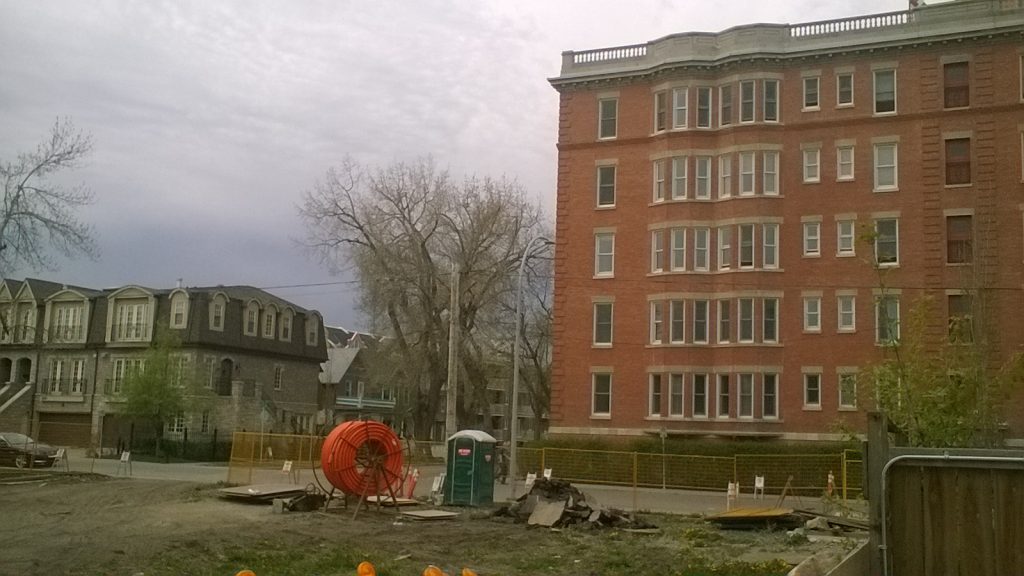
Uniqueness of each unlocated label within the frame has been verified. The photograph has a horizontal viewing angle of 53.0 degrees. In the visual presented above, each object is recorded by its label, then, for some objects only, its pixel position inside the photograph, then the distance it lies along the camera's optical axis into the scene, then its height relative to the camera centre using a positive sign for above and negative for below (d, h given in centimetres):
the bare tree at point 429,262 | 5625 +877
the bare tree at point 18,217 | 3169 +590
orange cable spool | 2698 -97
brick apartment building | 4453 +1025
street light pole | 3447 +86
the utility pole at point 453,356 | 3655 +243
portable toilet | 3012 -133
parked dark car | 4084 -176
